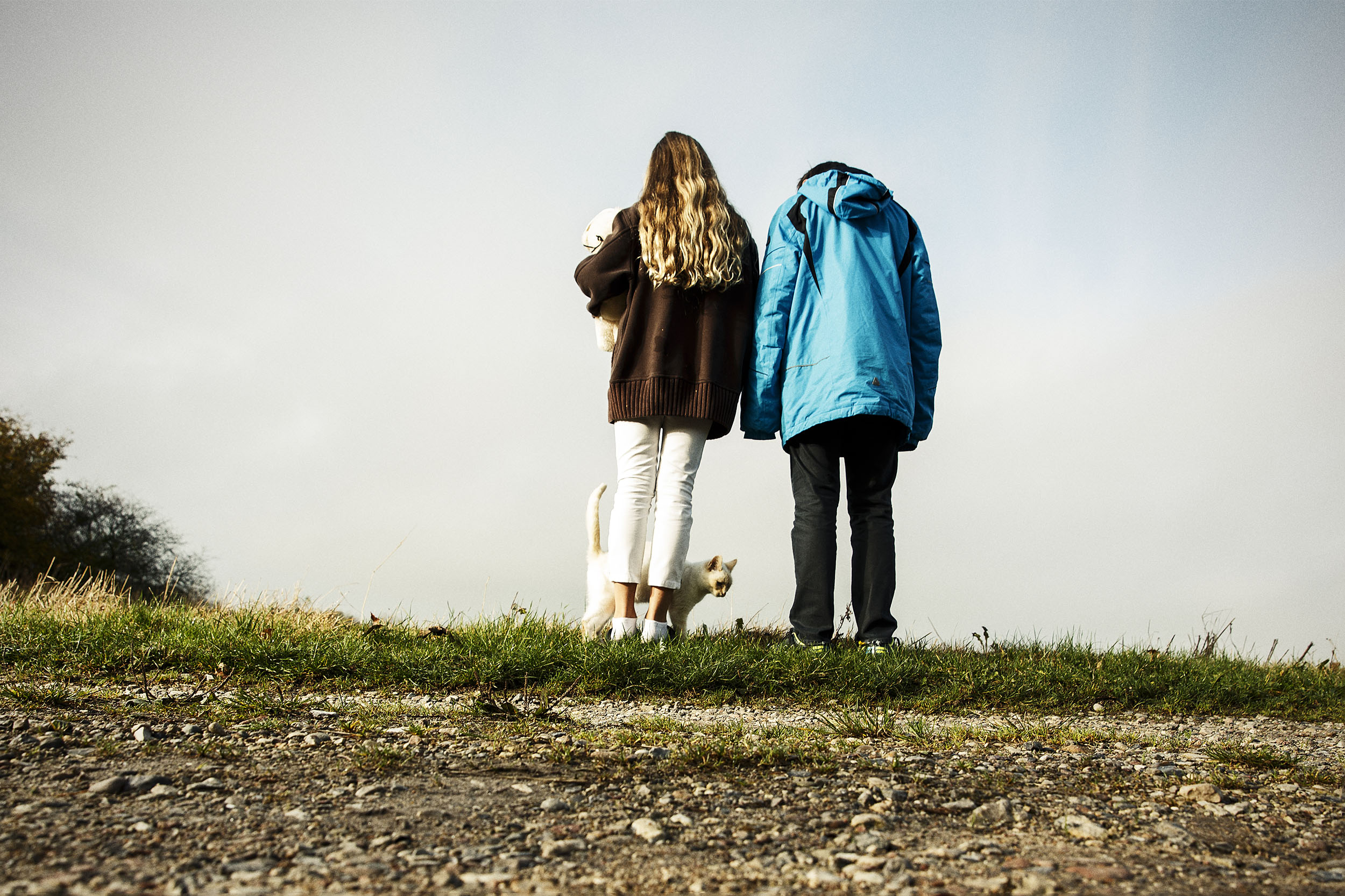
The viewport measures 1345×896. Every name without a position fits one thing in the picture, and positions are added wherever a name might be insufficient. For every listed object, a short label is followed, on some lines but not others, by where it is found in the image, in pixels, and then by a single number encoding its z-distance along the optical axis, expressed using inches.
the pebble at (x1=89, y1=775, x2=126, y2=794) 86.4
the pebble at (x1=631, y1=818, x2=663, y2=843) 78.5
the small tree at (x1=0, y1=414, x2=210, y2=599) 944.3
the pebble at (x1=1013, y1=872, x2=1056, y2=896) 68.9
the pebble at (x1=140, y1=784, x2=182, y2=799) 85.6
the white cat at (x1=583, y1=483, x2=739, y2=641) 201.2
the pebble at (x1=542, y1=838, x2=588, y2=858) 74.3
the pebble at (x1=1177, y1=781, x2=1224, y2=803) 98.0
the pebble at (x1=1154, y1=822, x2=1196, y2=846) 83.7
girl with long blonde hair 186.7
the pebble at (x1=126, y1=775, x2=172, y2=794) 87.5
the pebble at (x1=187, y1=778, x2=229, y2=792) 88.3
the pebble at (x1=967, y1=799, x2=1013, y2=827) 86.1
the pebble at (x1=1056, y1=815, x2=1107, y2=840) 83.4
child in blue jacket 181.2
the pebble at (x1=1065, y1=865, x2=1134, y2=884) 72.1
